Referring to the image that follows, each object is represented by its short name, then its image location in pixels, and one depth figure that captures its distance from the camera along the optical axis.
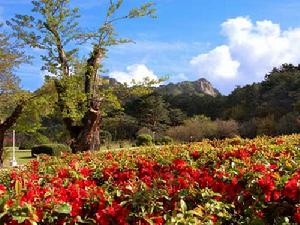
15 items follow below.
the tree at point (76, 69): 9.59
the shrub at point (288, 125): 23.58
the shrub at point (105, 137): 24.68
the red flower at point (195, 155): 4.38
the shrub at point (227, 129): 25.12
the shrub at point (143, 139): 22.15
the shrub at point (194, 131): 25.28
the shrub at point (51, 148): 18.44
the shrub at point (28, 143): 26.34
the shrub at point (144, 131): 29.99
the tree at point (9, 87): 11.40
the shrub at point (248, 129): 25.57
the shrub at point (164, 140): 21.75
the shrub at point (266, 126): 24.69
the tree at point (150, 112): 33.37
